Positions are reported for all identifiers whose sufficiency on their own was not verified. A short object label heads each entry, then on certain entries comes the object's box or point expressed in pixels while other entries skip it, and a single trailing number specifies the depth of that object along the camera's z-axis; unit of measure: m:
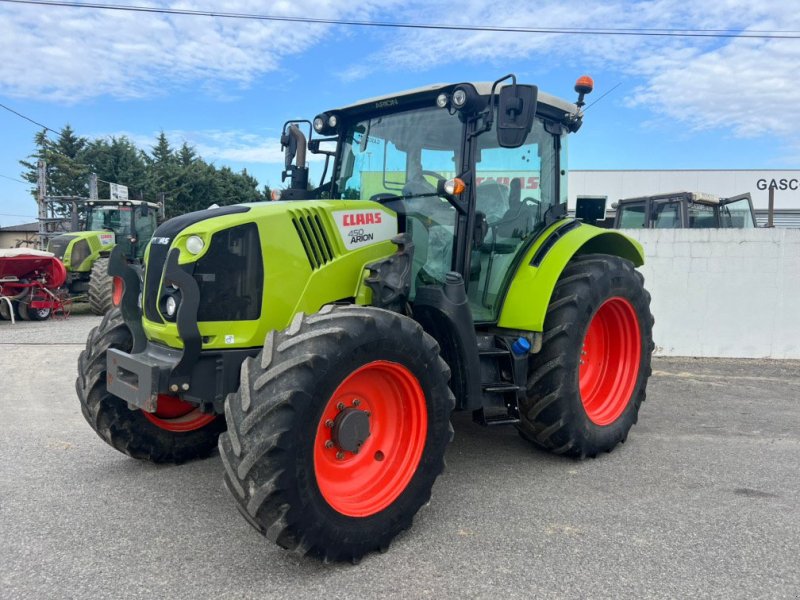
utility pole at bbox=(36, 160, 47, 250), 16.72
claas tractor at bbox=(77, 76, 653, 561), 2.75
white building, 26.69
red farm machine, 12.11
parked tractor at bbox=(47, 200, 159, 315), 12.98
